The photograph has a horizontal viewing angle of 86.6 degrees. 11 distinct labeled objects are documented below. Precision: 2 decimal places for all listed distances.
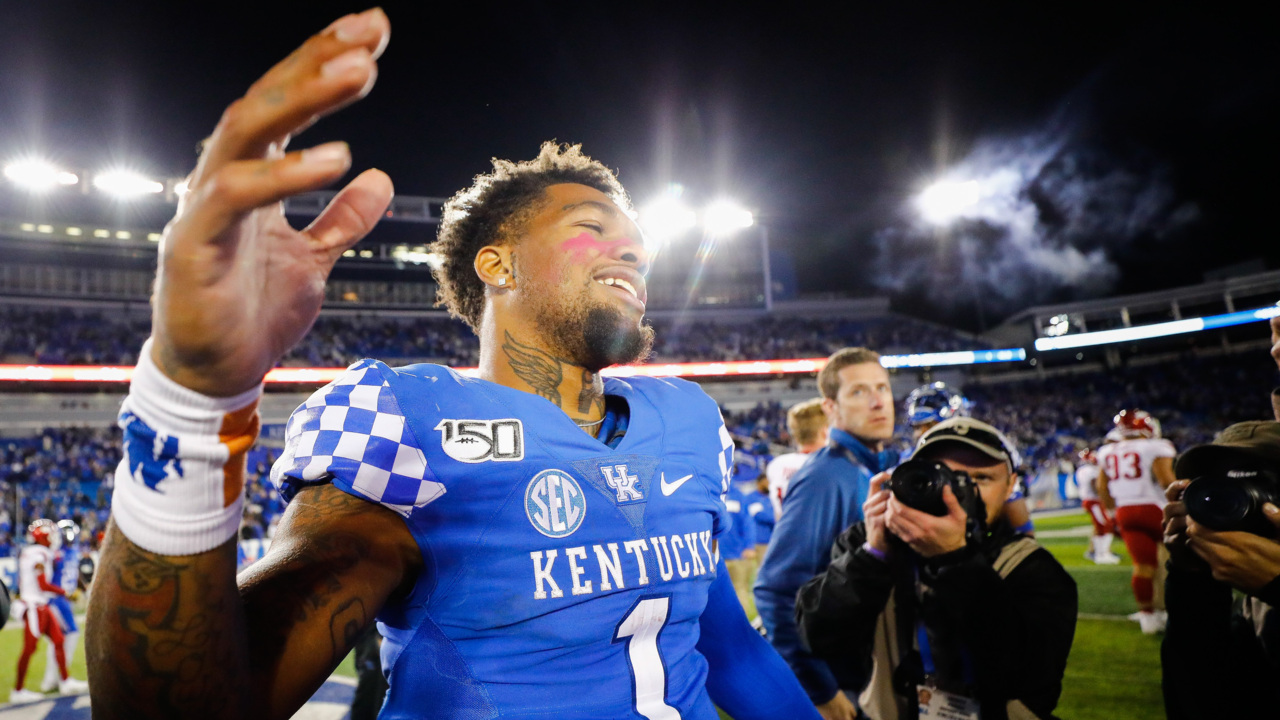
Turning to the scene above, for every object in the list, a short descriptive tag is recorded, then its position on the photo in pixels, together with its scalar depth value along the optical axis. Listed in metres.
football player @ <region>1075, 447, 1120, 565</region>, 10.34
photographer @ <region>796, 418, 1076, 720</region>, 2.13
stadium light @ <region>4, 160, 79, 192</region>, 22.81
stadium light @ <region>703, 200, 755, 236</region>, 28.95
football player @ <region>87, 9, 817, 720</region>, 0.73
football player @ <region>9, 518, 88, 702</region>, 6.60
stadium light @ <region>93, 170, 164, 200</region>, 24.75
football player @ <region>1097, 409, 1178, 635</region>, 6.25
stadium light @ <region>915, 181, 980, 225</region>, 26.22
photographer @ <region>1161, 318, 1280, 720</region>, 1.69
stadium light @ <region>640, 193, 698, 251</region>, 27.89
